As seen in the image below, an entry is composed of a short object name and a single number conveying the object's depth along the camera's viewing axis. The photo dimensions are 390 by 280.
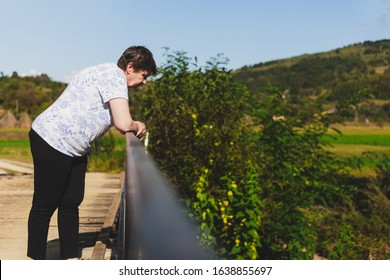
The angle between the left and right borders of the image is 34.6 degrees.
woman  3.38
